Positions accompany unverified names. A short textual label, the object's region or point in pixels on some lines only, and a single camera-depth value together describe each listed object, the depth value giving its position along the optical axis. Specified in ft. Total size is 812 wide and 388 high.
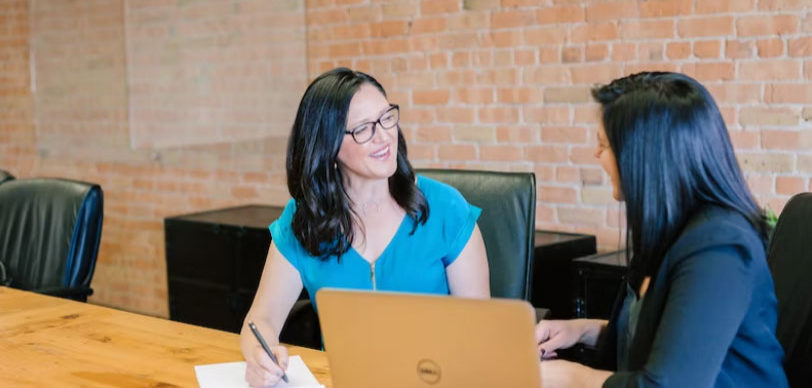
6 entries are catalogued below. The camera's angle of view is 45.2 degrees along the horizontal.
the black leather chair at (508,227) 8.00
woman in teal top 7.26
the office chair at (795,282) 5.86
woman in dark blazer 4.58
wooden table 6.34
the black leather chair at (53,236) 10.39
